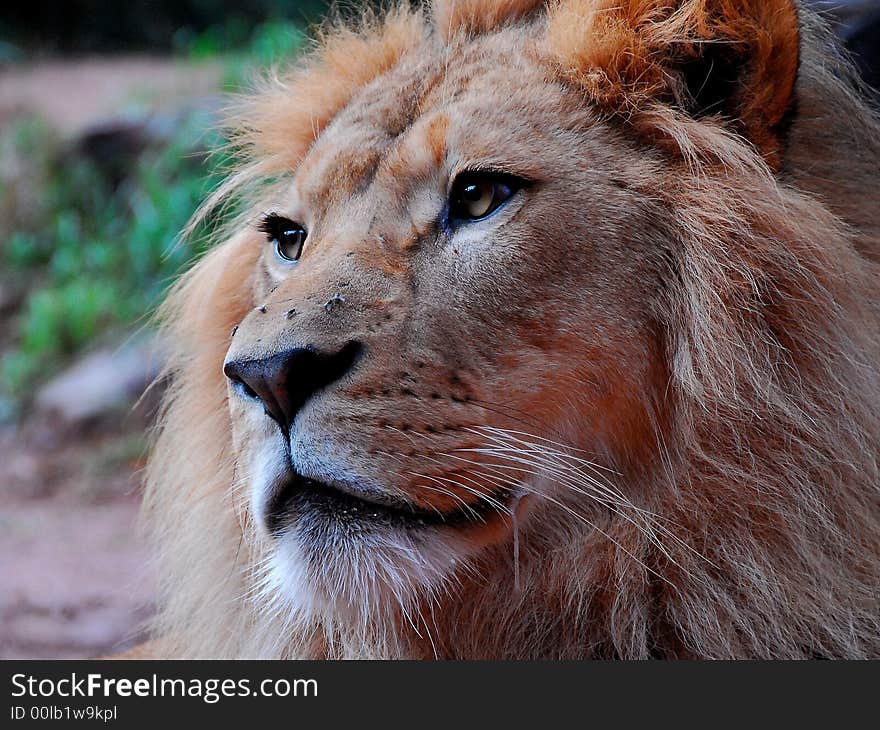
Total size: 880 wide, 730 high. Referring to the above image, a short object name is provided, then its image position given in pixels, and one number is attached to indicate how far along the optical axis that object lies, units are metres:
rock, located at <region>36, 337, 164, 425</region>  7.15
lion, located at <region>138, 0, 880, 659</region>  3.77
